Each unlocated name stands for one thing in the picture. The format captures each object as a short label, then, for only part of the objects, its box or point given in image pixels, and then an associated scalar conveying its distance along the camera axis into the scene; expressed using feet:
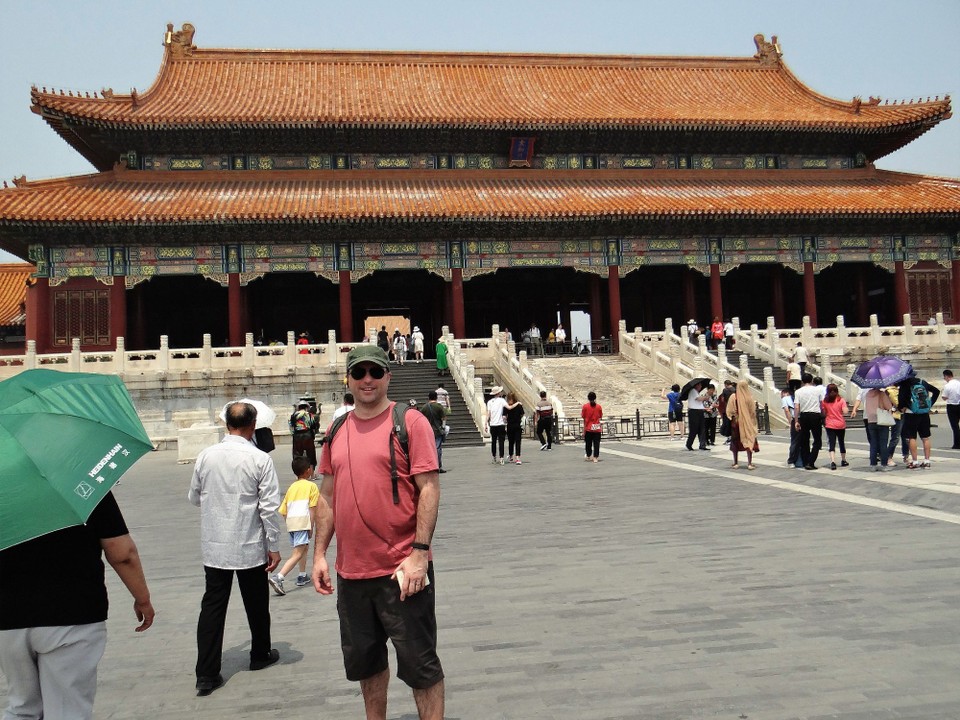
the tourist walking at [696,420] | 51.78
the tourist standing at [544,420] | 57.41
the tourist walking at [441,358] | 76.07
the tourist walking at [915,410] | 35.70
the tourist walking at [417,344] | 84.79
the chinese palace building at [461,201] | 85.76
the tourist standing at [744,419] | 40.09
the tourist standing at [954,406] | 45.34
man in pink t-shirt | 10.83
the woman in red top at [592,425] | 47.11
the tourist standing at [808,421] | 38.40
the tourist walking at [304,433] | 40.27
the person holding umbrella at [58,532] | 9.31
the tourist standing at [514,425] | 48.96
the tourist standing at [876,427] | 35.81
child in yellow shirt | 21.29
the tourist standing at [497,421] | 49.24
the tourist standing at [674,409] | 62.13
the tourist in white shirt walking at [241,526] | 15.24
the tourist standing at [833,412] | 37.93
